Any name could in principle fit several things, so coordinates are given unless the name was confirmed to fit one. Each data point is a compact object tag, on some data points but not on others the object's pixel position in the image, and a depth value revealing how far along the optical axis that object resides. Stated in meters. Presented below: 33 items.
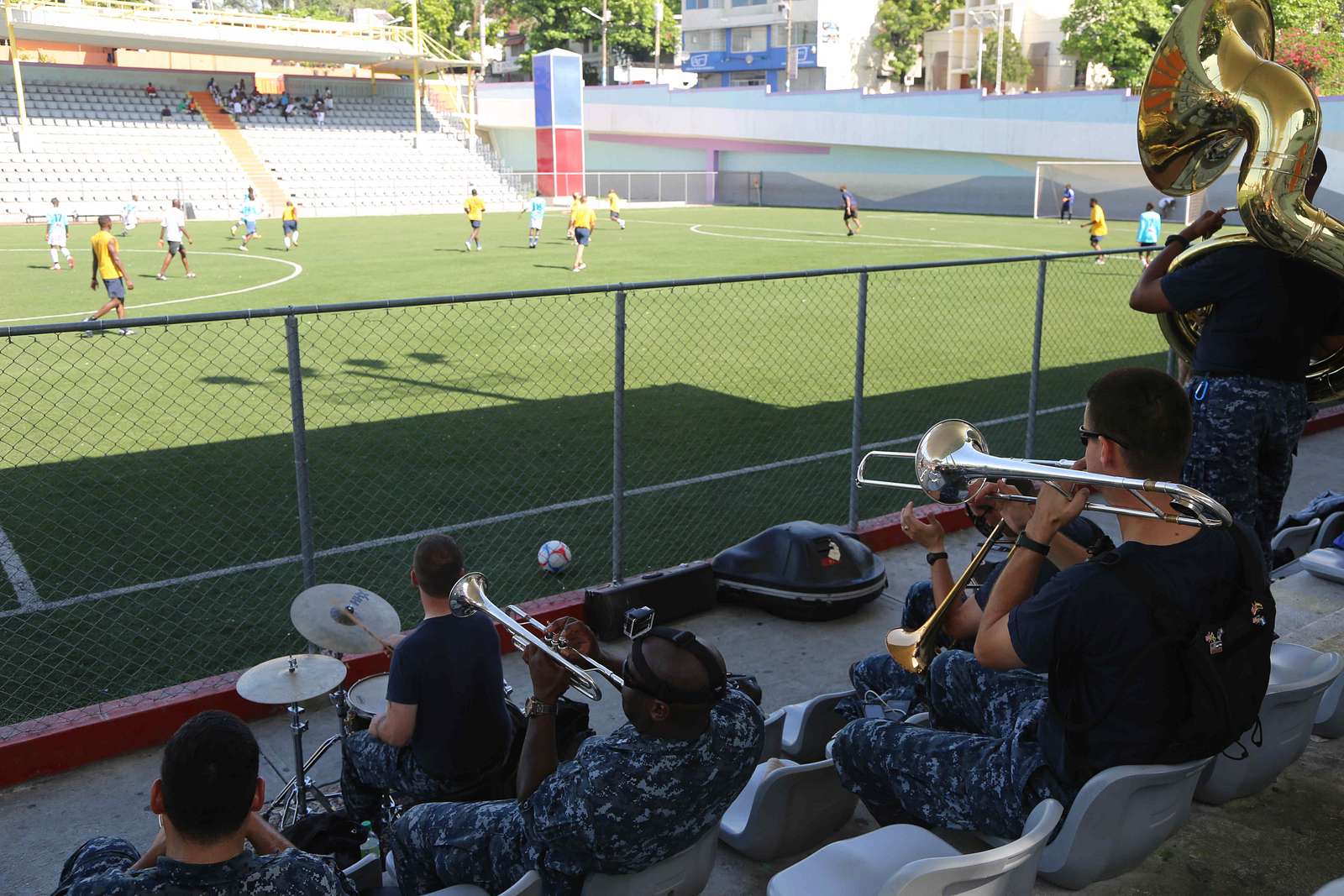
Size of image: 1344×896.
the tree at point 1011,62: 77.56
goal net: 45.41
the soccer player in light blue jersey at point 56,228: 25.61
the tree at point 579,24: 90.69
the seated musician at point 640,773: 2.92
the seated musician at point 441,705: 3.82
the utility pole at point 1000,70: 67.30
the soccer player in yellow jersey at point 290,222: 30.39
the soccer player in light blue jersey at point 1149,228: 24.69
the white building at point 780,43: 83.25
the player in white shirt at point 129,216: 33.03
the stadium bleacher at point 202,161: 46.12
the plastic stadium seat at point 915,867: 2.58
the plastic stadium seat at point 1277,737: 3.54
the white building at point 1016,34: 79.12
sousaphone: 5.21
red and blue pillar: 55.91
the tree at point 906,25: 82.88
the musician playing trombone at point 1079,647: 2.95
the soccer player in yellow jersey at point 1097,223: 28.88
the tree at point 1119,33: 66.44
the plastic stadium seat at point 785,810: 3.77
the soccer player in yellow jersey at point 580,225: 26.17
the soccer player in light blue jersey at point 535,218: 31.28
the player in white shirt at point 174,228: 23.97
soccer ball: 7.27
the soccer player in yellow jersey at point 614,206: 40.16
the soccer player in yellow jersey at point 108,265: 18.25
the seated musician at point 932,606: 3.74
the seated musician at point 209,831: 2.60
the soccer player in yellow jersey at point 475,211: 31.28
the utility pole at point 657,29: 86.22
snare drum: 4.32
